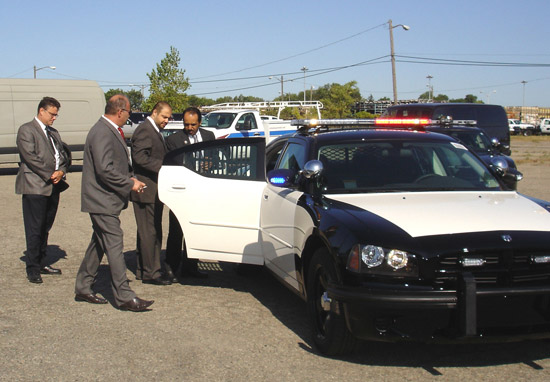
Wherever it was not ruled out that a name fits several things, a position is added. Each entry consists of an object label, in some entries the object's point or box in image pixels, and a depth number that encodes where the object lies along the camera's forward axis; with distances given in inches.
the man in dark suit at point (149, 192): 274.7
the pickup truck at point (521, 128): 2611.5
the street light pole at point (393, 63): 1595.7
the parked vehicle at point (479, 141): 476.1
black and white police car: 164.1
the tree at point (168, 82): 1861.5
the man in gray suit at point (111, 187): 235.5
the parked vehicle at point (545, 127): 2630.4
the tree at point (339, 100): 2261.3
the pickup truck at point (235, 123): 848.9
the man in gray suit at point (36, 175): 278.7
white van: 801.6
